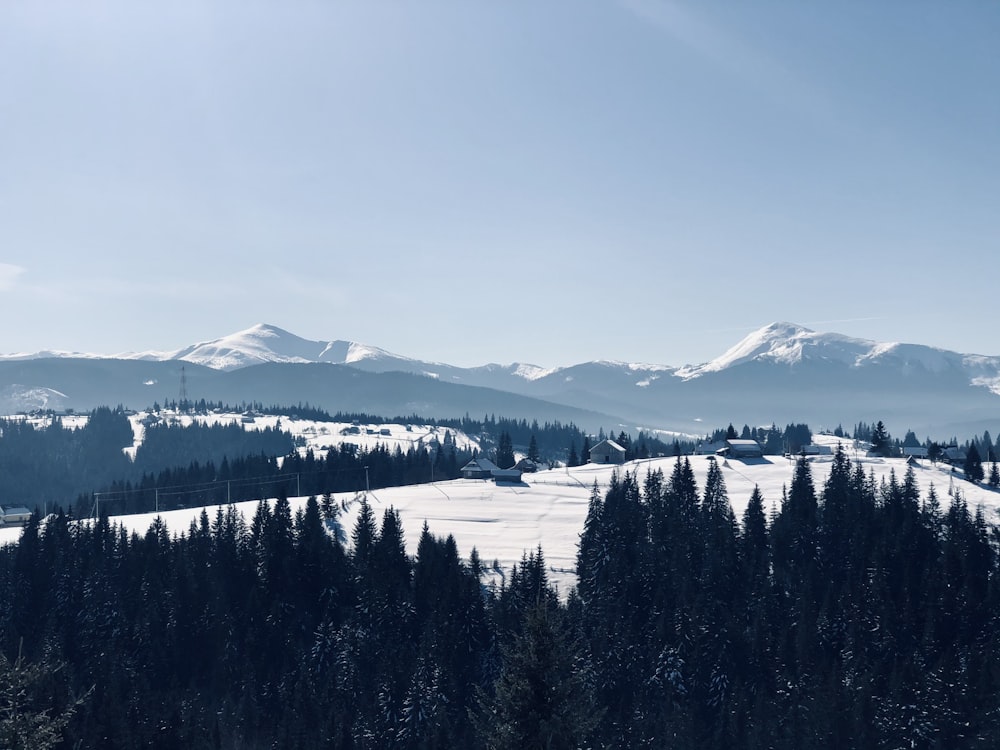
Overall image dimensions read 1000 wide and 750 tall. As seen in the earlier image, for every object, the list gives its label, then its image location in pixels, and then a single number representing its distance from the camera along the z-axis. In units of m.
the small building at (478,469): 183.50
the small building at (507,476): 176.14
